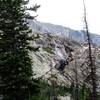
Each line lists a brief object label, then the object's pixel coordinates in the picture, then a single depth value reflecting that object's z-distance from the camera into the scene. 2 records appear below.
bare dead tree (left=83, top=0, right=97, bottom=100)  28.23
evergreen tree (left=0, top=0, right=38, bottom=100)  31.91
